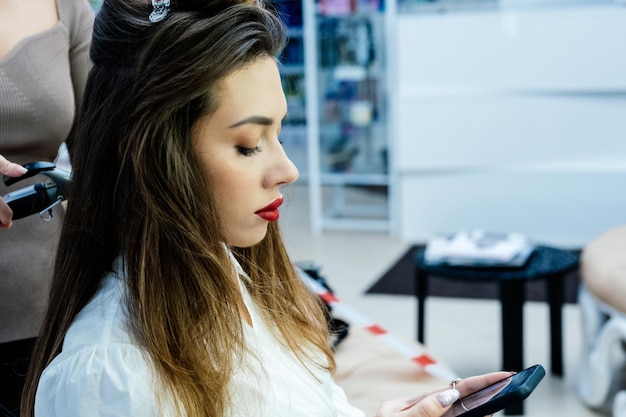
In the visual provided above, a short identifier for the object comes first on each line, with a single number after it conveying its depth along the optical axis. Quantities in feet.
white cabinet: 16.96
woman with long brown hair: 3.45
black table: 10.21
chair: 9.68
